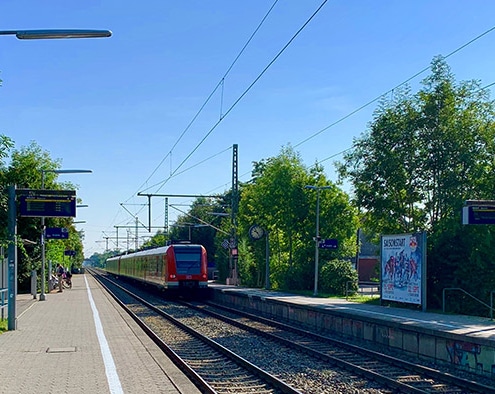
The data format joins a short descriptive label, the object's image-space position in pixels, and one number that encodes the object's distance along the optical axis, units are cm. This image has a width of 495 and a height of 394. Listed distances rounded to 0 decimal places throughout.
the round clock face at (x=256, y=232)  4259
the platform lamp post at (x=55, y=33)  1071
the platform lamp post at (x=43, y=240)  2850
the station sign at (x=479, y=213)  1781
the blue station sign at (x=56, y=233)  3219
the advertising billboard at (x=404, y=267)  2347
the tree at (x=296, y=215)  4109
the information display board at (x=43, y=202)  1900
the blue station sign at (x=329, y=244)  3325
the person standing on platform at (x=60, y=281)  4144
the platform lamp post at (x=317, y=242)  3462
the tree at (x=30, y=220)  3810
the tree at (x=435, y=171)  2591
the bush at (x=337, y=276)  3797
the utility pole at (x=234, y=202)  4466
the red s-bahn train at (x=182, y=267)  3659
